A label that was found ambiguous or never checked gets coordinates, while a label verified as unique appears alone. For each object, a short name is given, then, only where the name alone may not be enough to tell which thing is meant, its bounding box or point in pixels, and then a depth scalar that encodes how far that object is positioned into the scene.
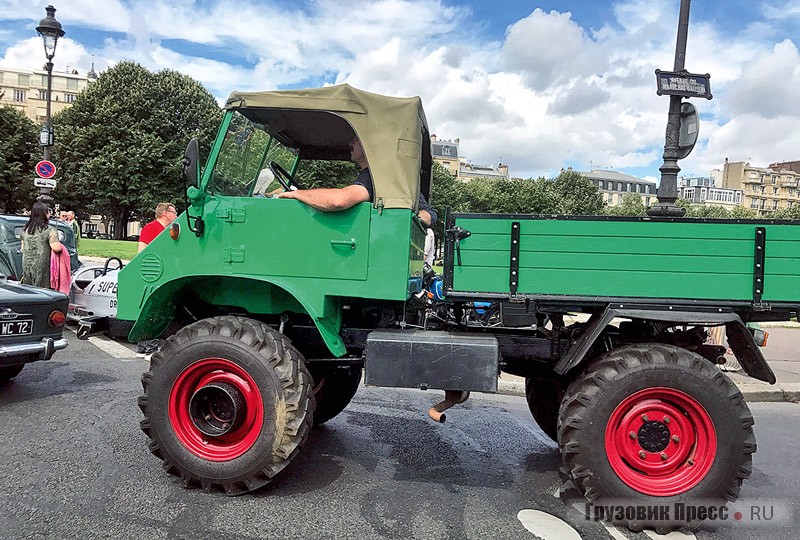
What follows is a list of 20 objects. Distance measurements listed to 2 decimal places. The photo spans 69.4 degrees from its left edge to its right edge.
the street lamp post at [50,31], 13.21
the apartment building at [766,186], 110.62
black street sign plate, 7.02
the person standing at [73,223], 12.66
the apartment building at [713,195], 108.31
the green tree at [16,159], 34.94
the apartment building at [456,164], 113.31
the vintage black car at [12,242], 10.02
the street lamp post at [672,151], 7.29
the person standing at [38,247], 8.78
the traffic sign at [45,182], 13.09
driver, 3.63
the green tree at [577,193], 59.75
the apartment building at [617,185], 119.96
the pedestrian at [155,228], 4.62
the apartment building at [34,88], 91.69
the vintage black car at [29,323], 5.34
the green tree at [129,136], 35.09
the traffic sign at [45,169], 13.24
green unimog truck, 3.40
